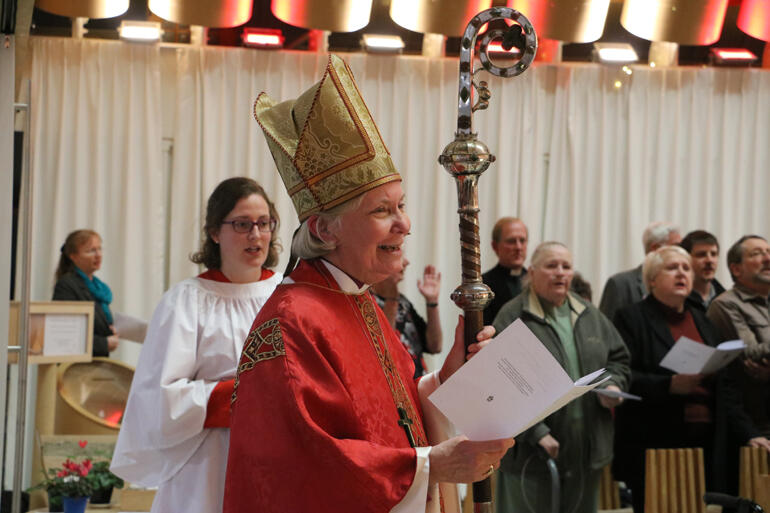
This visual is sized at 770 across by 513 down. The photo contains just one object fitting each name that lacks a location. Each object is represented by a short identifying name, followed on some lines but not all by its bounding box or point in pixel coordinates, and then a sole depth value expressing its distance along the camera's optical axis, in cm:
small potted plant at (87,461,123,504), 465
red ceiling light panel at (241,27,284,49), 758
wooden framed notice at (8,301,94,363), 515
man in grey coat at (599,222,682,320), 601
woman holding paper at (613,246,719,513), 490
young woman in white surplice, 305
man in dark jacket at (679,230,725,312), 595
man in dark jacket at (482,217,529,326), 580
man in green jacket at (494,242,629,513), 473
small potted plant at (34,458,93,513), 450
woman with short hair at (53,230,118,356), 626
